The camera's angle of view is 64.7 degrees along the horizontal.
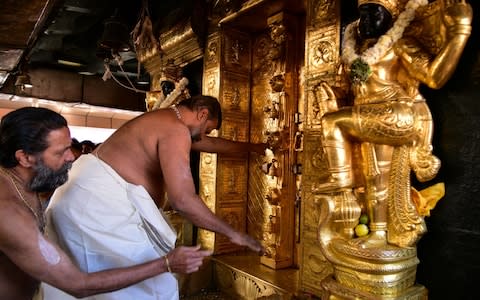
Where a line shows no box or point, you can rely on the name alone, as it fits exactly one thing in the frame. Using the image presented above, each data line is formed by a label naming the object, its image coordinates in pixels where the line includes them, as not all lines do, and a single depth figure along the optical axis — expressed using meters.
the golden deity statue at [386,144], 2.04
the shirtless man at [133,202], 2.17
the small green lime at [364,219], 2.29
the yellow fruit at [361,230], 2.25
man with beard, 1.49
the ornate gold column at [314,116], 2.77
